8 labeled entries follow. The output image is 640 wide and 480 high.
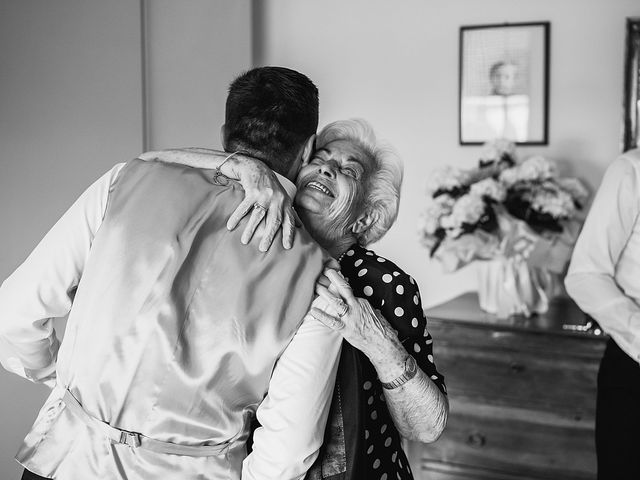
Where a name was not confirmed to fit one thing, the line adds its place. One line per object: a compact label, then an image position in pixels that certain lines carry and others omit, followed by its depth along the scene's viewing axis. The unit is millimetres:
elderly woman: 1299
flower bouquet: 3043
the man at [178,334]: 1178
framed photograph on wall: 3414
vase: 3115
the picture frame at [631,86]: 3191
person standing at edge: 2209
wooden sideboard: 2863
